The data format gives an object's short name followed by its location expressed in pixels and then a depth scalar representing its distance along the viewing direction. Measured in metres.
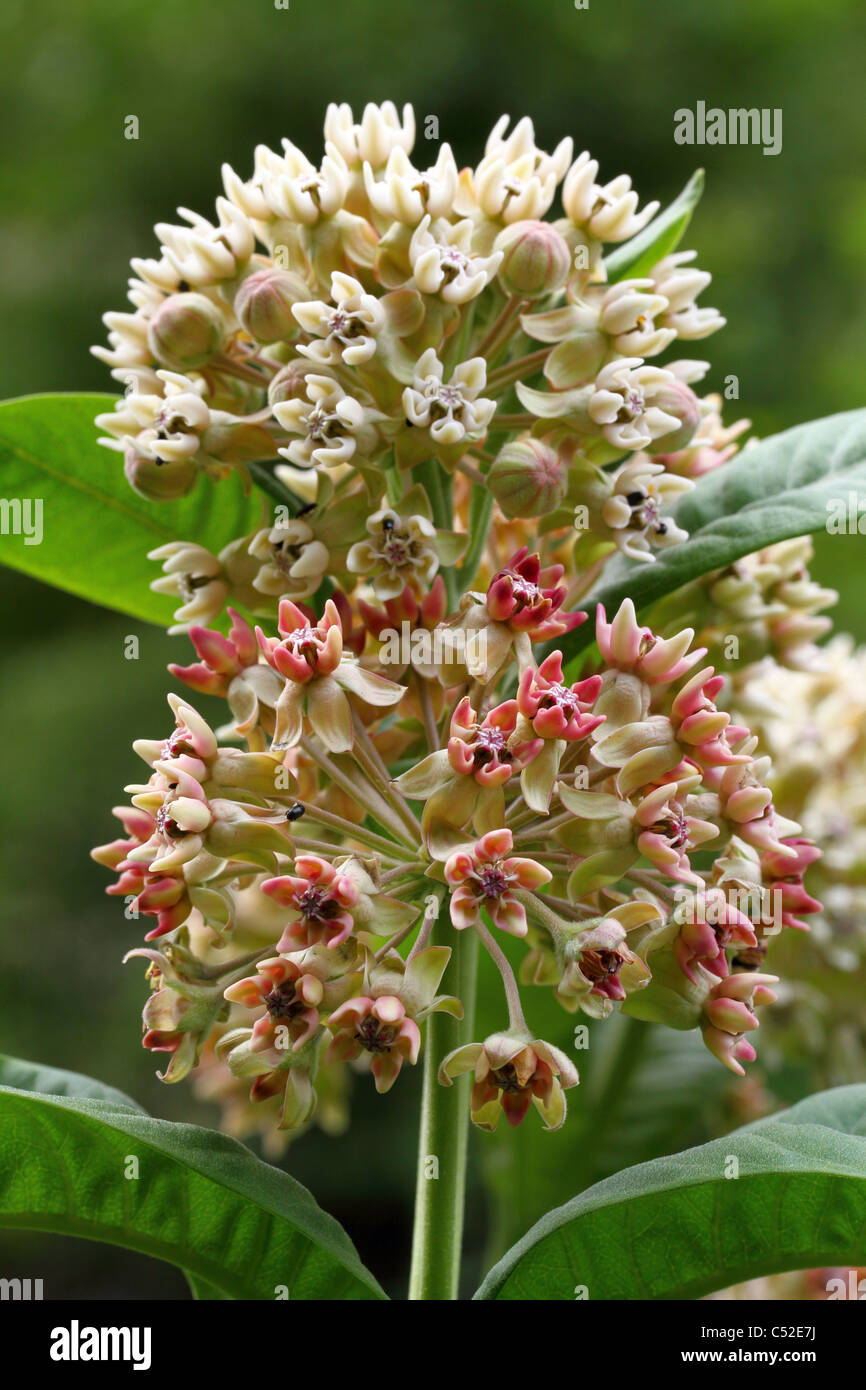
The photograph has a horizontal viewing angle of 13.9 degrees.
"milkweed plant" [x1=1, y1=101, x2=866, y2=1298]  0.34
